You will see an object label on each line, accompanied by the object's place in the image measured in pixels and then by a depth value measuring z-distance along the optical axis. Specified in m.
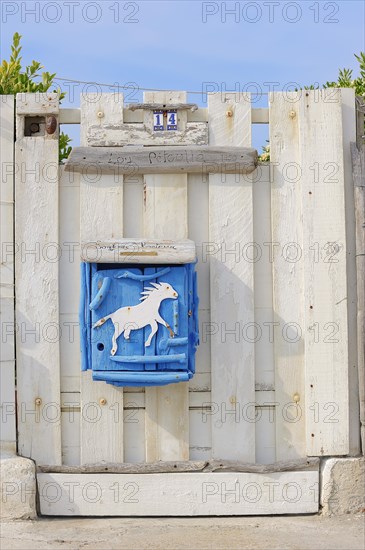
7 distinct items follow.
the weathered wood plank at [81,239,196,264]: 5.64
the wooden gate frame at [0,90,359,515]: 5.97
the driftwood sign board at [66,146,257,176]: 5.93
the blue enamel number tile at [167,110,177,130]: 6.04
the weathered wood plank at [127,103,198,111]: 6.00
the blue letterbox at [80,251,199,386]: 5.64
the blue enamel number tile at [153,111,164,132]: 6.03
